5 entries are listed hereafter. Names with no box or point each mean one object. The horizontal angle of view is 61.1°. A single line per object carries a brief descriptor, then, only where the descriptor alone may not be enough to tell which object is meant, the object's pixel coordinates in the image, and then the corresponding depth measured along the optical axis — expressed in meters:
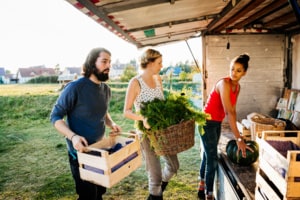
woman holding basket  2.59
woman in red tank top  2.88
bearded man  2.29
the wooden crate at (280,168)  1.69
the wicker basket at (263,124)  4.34
